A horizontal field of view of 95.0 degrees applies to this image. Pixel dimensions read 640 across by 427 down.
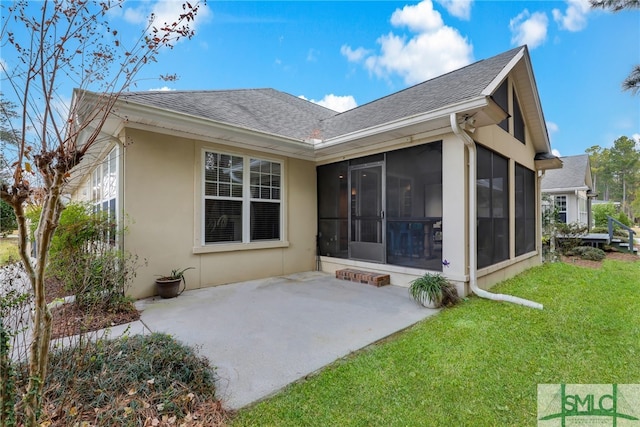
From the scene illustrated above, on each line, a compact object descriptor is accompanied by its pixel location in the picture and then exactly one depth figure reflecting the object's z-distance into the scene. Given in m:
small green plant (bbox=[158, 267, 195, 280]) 5.40
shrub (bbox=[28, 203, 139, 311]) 4.30
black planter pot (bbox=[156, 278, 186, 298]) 5.21
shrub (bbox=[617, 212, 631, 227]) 19.23
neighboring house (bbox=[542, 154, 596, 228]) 15.55
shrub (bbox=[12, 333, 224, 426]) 1.95
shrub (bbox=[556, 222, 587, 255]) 11.26
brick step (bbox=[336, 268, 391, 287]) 6.15
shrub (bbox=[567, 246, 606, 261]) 9.90
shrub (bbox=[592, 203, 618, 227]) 19.31
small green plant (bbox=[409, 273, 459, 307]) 4.71
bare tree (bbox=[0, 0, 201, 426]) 1.61
